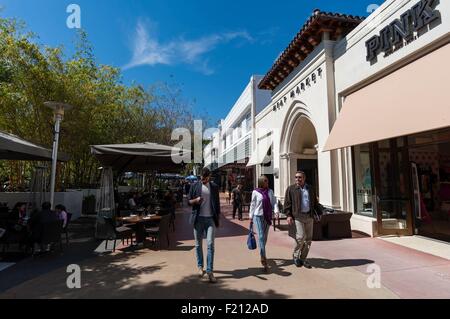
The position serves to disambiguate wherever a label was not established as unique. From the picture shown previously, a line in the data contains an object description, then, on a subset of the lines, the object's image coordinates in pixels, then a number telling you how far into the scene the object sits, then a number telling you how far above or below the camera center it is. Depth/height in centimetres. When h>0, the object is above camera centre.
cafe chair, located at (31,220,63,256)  650 -88
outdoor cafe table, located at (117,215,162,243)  772 -78
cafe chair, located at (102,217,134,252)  736 -96
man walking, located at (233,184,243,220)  1293 -28
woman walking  534 -31
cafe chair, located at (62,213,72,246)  782 -98
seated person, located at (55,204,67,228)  772 -53
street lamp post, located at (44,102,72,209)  816 +192
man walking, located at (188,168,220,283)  515 -30
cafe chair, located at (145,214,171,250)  741 -93
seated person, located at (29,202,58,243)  650 -60
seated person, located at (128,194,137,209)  1070 -40
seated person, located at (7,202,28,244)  684 -79
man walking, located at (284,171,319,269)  568 -34
